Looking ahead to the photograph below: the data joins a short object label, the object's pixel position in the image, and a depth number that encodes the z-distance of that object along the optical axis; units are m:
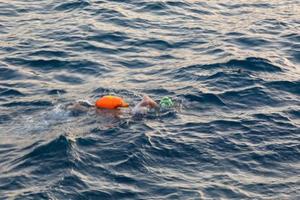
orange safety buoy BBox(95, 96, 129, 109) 13.32
